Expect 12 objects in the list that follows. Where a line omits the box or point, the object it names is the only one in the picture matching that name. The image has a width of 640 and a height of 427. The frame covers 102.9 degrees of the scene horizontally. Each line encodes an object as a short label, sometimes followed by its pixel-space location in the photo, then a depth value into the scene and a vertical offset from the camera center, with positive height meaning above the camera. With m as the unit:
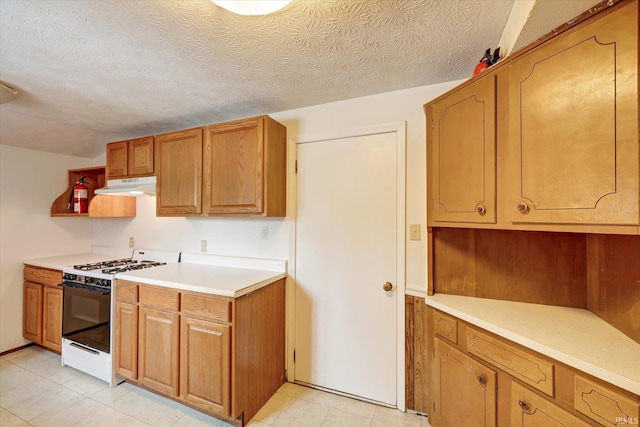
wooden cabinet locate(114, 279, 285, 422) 1.65 -0.92
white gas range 2.09 -0.89
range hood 2.35 +0.27
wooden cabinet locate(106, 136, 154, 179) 2.37 +0.55
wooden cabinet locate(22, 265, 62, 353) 2.48 -0.94
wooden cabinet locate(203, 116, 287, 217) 1.92 +0.38
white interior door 1.88 -0.38
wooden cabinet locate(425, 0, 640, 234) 0.86 +0.34
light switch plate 1.82 -0.11
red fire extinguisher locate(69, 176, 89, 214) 2.89 +0.19
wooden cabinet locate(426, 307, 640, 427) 0.86 -0.72
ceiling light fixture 0.99 +0.83
